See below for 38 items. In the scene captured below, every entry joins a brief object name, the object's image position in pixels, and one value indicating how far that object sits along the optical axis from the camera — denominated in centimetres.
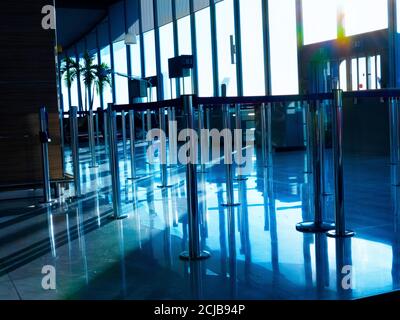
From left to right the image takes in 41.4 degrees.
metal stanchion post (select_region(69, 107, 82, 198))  457
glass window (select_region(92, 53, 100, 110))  1956
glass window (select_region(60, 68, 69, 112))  2097
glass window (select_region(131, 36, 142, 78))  1595
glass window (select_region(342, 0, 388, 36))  739
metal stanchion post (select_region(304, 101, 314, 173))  529
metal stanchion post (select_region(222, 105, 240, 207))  380
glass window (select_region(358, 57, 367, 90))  784
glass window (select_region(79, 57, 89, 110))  1993
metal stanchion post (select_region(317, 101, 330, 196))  315
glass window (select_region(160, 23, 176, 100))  1384
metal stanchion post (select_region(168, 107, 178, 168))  554
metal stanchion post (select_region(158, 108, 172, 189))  499
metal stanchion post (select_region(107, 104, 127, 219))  350
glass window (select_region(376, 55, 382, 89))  749
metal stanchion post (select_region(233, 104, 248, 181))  526
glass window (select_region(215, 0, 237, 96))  1103
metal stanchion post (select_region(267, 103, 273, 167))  637
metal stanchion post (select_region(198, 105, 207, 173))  607
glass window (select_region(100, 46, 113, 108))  1822
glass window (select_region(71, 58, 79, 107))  2059
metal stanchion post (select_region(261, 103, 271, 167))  630
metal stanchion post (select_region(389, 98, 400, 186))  503
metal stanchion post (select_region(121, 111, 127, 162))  641
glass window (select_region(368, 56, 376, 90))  765
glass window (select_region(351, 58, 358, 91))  801
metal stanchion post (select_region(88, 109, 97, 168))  741
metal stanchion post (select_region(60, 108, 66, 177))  472
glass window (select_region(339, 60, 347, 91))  818
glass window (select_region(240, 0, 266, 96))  1025
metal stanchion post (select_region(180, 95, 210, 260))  246
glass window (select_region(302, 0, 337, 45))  850
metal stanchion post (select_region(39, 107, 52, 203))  424
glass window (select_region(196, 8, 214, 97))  1206
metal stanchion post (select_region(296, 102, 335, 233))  294
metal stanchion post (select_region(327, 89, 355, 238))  276
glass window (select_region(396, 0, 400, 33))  717
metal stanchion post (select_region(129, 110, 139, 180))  563
